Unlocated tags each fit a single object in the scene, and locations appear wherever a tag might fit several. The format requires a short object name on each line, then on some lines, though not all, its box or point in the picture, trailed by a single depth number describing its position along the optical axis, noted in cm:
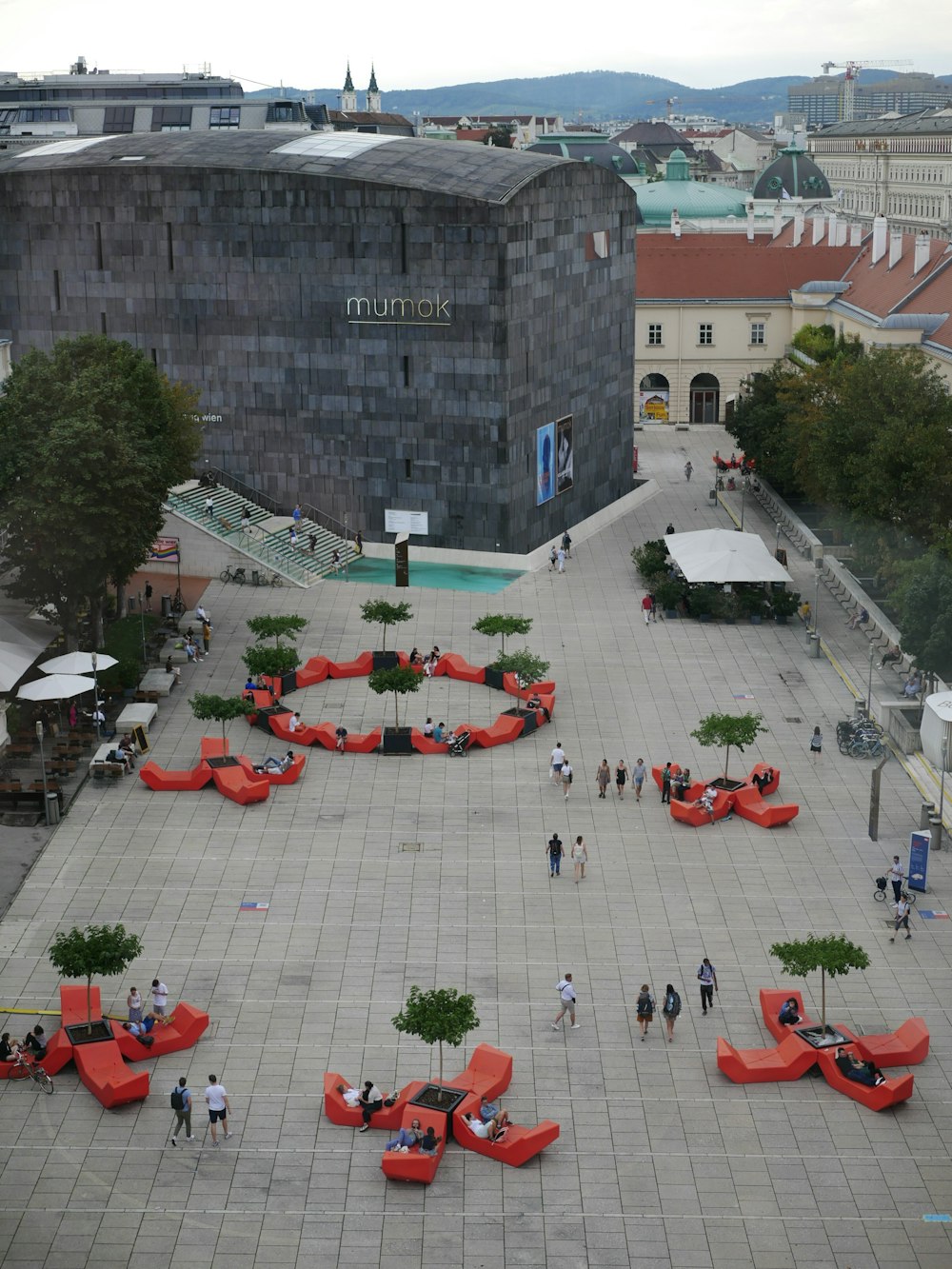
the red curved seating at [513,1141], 3036
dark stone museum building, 7275
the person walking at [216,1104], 3101
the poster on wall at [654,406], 11231
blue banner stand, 4181
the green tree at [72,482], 5403
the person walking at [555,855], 4244
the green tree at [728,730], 4731
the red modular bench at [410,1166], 2975
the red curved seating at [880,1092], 3225
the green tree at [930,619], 5231
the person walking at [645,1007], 3475
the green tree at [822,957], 3353
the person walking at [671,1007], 3484
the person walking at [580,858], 4250
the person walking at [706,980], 3594
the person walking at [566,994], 3497
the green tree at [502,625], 5638
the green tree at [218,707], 5006
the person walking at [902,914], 3928
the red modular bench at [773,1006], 3503
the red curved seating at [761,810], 4606
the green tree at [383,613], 5791
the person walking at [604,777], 4812
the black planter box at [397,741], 5184
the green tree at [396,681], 5175
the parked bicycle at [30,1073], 3328
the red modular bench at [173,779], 4875
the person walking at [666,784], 4800
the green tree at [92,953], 3372
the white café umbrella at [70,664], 5362
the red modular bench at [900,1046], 3353
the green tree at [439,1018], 3139
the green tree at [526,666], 5356
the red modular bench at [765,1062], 3332
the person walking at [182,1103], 3109
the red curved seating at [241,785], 4775
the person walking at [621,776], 4781
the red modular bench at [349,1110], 3139
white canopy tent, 6656
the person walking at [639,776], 4825
